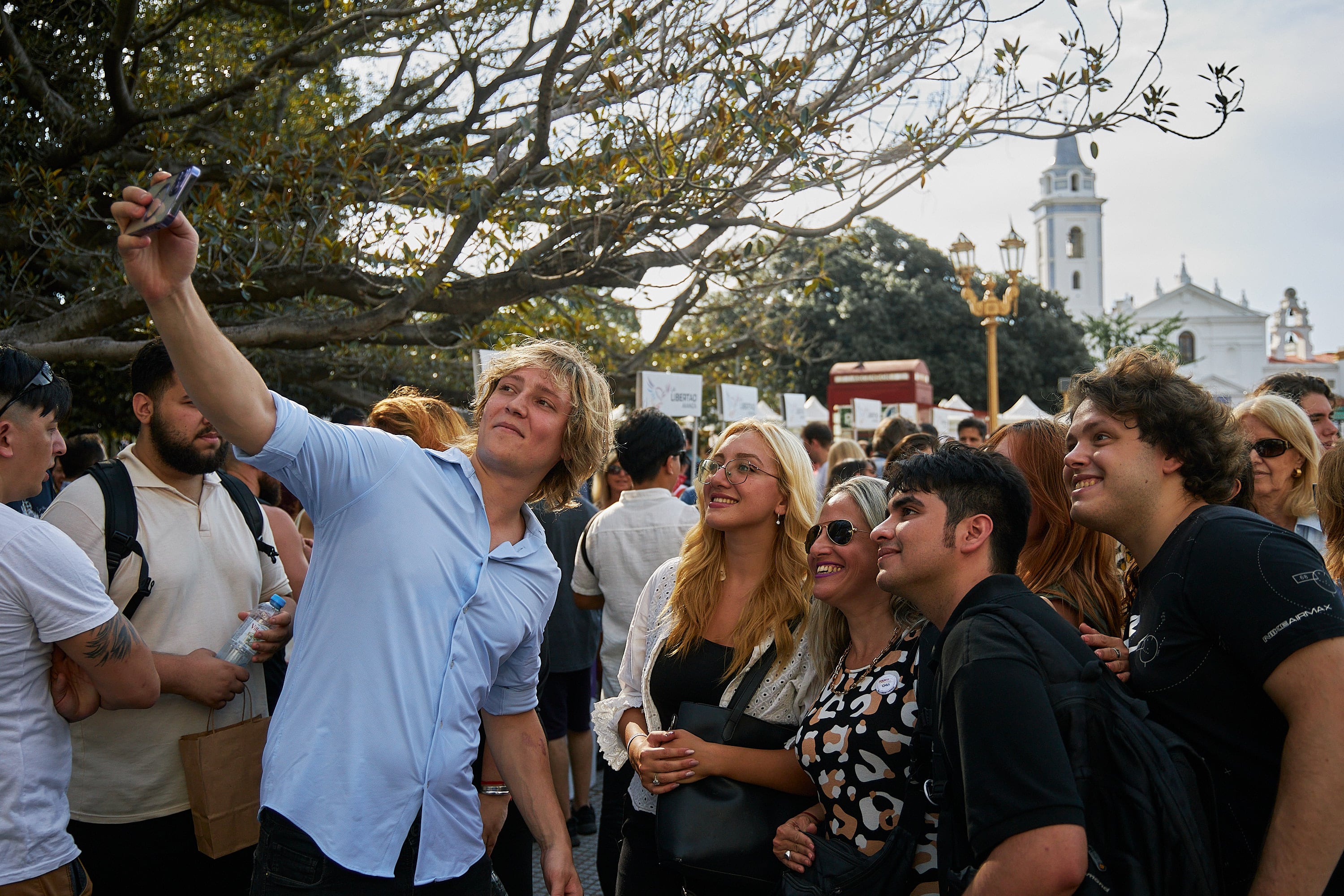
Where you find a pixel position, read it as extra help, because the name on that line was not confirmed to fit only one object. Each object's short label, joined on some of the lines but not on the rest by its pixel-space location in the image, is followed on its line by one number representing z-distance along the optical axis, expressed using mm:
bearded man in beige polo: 2654
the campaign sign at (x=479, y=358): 6324
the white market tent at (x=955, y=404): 24406
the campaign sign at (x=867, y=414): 14719
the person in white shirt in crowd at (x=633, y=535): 4488
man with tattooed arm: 2178
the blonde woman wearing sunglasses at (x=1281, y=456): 3770
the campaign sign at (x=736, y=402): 10453
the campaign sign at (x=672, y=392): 8727
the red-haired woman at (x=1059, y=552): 2521
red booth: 24453
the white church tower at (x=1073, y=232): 82188
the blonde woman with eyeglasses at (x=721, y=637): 2596
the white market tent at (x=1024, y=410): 19266
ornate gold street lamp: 12703
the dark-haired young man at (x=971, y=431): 9211
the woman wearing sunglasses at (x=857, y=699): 2217
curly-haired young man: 1658
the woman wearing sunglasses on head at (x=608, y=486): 5816
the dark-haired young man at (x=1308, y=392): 4625
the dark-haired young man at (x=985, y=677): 1537
